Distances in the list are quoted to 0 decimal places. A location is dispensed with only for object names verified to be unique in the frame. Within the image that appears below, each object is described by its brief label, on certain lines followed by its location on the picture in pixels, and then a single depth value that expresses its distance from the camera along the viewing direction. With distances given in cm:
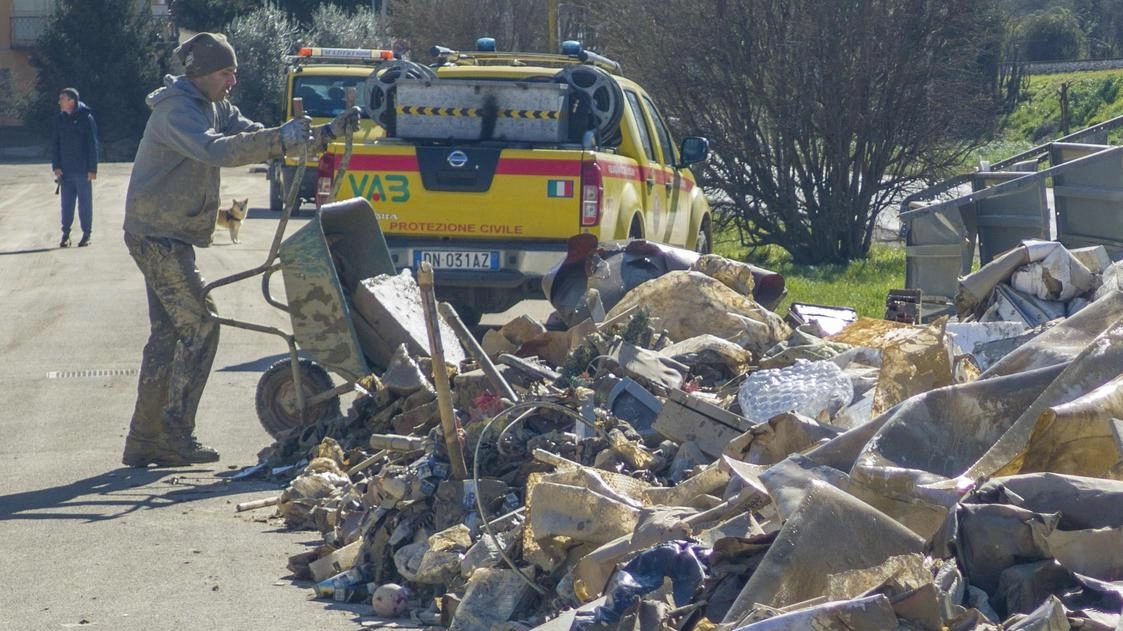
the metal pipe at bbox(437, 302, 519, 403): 1377
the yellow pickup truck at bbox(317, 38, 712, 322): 2011
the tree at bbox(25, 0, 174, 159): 10025
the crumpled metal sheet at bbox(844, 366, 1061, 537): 870
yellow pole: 5609
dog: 4016
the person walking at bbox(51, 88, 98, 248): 3822
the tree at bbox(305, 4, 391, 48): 9250
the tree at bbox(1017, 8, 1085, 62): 9769
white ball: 1022
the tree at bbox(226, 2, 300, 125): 9800
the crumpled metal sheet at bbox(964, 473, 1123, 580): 766
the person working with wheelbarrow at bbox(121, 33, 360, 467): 1495
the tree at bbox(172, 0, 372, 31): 10975
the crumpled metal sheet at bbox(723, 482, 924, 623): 791
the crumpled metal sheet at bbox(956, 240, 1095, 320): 1458
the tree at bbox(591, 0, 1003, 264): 3225
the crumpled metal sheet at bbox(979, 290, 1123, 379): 1073
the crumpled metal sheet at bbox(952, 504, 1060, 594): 787
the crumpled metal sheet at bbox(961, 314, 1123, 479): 875
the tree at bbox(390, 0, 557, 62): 6506
